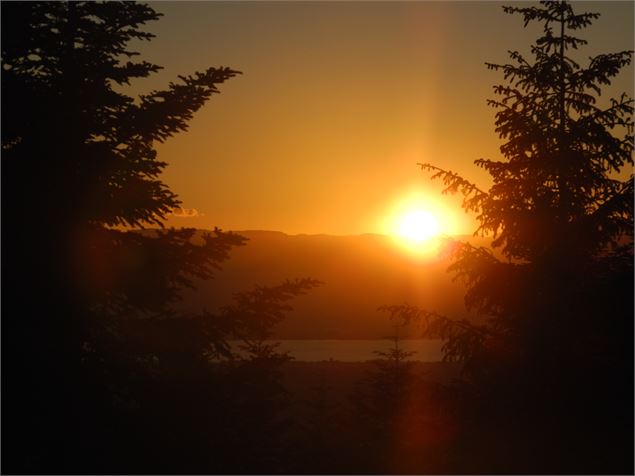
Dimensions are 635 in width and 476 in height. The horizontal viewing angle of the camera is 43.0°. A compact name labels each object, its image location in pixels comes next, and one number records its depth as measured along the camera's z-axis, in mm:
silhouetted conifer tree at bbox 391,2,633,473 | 15984
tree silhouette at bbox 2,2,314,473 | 12625
